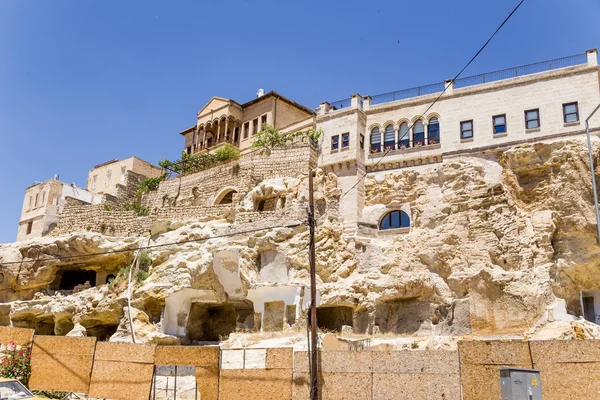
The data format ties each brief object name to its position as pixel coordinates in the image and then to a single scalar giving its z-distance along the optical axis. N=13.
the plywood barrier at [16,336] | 17.77
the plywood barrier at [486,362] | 12.54
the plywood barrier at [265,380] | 14.83
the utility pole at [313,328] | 14.45
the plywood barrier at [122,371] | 15.68
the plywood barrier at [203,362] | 15.14
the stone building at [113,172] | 54.59
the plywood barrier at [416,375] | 13.28
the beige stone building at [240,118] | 46.94
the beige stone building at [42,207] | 47.78
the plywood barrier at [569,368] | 11.84
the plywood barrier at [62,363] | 16.41
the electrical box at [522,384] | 11.48
